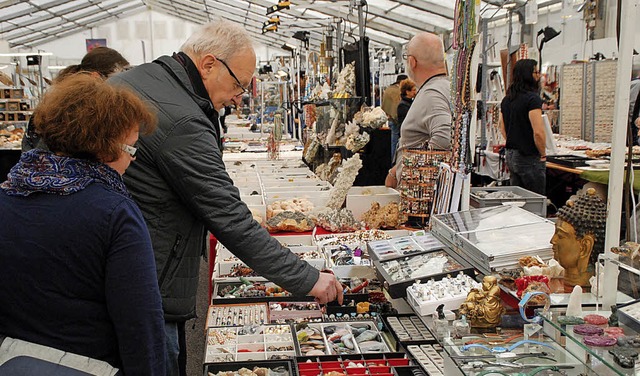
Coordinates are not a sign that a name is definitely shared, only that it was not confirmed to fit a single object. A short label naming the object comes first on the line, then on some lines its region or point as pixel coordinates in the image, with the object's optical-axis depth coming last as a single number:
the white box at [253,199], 4.83
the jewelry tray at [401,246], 2.73
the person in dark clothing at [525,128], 5.64
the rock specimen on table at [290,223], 4.15
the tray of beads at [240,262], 3.44
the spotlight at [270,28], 10.38
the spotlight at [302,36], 8.96
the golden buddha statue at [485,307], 1.97
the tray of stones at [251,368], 2.34
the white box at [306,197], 4.80
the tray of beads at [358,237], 3.72
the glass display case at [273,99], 13.30
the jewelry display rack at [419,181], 3.65
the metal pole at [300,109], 10.58
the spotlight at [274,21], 9.75
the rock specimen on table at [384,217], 4.02
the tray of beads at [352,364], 2.32
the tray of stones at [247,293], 3.05
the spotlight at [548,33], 9.04
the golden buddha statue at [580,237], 2.00
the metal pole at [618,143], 1.64
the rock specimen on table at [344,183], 4.55
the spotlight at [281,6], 8.20
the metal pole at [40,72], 11.46
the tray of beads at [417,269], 2.36
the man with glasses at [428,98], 3.81
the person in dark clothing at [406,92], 8.11
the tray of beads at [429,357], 2.25
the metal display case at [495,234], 2.25
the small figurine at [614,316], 1.60
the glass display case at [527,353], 1.54
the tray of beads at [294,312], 2.92
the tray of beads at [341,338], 2.52
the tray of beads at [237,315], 2.85
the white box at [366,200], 4.31
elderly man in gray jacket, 2.04
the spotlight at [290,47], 11.68
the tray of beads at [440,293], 2.15
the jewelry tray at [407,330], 2.50
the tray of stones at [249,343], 2.53
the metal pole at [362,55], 5.59
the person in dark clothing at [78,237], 1.46
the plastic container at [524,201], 3.52
